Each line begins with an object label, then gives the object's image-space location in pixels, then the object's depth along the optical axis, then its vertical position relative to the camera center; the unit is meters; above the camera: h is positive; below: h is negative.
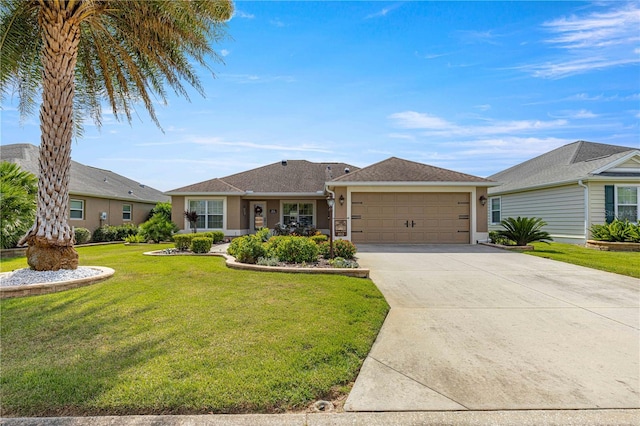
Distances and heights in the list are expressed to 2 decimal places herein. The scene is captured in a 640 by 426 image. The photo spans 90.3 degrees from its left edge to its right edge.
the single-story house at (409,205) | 14.66 +0.56
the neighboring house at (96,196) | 16.33 +1.20
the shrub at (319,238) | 12.06 -0.83
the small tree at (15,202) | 10.41 +0.47
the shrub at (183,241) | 12.00 -0.92
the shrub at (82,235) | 15.48 -0.92
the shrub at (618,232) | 12.71 -0.59
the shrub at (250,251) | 8.66 -0.95
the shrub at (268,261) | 8.23 -1.17
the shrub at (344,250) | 9.56 -0.99
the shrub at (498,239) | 13.49 -0.98
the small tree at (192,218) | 17.38 -0.07
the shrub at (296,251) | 8.65 -0.94
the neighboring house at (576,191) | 14.31 +1.35
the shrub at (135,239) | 16.02 -1.13
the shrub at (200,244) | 11.45 -1.00
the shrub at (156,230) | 15.98 -0.67
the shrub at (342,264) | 8.10 -1.21
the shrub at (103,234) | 17.33 -0.97
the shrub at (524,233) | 12.94 -0.64
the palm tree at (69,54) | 6.48 +3.87
